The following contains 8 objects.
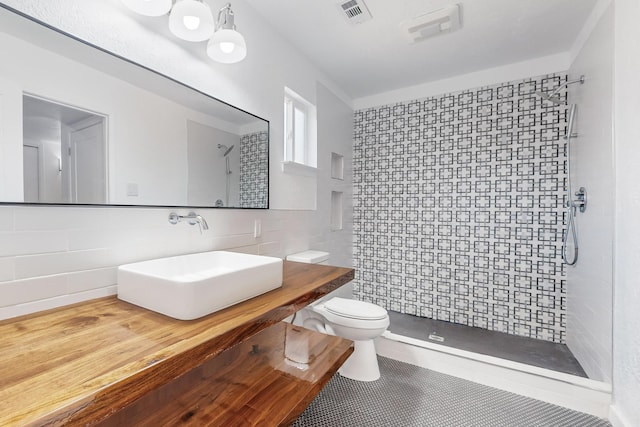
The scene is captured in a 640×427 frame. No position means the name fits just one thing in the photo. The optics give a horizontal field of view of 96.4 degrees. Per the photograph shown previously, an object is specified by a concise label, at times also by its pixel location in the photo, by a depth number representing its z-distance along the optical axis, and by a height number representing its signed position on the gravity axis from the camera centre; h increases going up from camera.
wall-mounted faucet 1.34 -0.04
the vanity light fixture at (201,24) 1.16 +0.82
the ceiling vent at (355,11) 1.78 +1.28
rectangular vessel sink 0.86 -0.26
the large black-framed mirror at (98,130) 0.91 +0.32
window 2.47 +0.68
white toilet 1.84 -0.78
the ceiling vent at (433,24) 1.85 +1.27
